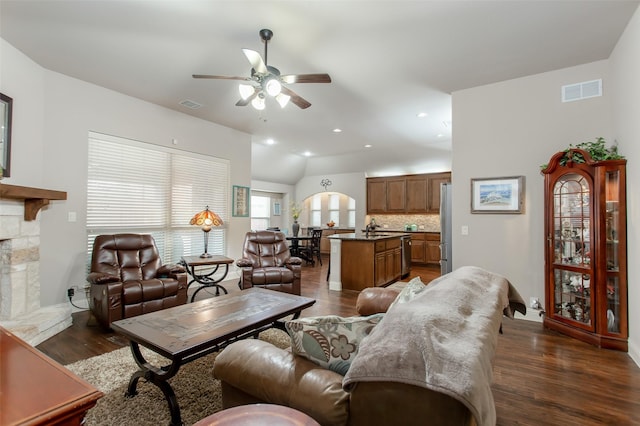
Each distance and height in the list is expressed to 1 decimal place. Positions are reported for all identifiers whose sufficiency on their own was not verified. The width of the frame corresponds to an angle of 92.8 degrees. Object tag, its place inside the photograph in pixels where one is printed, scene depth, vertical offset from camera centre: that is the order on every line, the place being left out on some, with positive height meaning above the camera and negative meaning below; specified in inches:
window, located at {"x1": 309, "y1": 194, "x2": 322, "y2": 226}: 417.4 +11.5
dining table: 329.1 -37.1
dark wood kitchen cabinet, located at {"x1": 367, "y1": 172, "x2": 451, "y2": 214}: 326.0 +28.4
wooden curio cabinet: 114.3 -11.7
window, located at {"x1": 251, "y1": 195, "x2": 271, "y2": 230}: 378.0 +7.9
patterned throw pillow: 50.1 -20.1
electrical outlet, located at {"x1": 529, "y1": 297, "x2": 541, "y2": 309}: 142.0 -39.0
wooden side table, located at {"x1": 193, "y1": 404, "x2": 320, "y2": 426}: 38.3 -25.7
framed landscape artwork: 147.9 +12.3
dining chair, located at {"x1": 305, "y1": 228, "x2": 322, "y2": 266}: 327.3 -30.4
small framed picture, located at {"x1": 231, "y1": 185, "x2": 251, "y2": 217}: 235.3 +13.5
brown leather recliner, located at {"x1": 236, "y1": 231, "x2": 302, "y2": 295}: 166.6 -27.2
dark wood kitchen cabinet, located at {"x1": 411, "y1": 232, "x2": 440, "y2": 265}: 314.7 -30.2
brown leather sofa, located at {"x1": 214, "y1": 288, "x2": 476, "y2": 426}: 36.0 -25.2
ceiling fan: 104.9 +50.1
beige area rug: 73.3 -47.5
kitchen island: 197.3 -29.2
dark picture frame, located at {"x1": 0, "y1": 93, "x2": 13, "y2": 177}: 122.3 +34.3
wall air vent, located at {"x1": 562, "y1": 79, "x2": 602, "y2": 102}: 133.1 +57.5
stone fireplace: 114.9 -20.8
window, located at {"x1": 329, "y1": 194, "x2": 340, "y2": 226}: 403.9 +13.9
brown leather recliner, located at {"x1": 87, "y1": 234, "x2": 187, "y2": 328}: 125.6 -28.5
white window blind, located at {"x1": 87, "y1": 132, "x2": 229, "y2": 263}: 164.9 +15.6
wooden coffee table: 73.7 -30.6
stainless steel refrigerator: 190.2 -6.0
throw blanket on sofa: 35.2 -17.2
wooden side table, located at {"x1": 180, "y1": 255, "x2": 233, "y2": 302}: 168.7 -25.0
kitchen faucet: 232.8 -8.1
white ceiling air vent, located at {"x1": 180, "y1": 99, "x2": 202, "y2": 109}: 178.7 +68.3
